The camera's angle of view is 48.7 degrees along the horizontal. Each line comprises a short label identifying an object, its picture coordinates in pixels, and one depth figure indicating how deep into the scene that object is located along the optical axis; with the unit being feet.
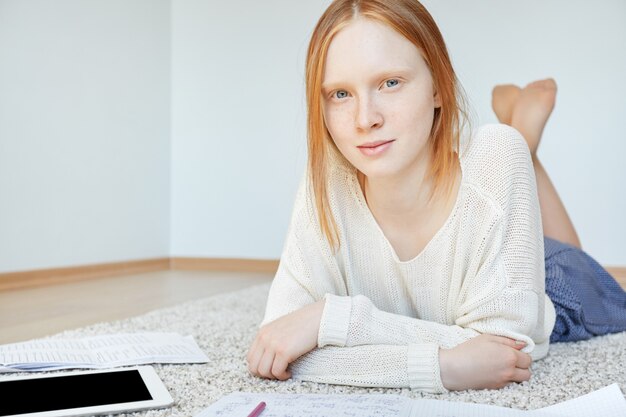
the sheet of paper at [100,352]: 3.70
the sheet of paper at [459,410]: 2.72
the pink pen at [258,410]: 2.68
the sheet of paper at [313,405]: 2.73
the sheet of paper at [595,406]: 2.79
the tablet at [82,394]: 2.85
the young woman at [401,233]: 3.29
